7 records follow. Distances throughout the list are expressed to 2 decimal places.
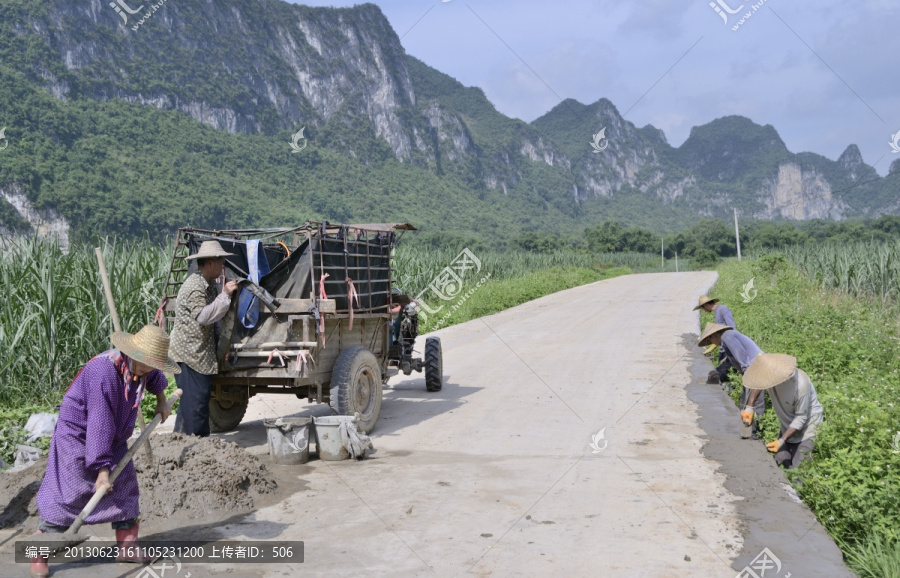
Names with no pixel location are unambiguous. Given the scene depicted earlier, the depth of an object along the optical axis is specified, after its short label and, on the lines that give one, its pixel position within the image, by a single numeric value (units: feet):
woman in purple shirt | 14.61
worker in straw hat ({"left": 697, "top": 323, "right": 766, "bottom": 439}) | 26.50
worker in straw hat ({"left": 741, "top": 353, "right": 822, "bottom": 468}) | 21.54
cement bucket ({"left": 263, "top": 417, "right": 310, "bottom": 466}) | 23.02
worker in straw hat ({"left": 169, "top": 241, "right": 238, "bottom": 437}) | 23.13
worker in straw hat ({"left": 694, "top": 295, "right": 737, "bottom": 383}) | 34.14
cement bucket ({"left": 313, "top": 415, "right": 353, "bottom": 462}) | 23.44
